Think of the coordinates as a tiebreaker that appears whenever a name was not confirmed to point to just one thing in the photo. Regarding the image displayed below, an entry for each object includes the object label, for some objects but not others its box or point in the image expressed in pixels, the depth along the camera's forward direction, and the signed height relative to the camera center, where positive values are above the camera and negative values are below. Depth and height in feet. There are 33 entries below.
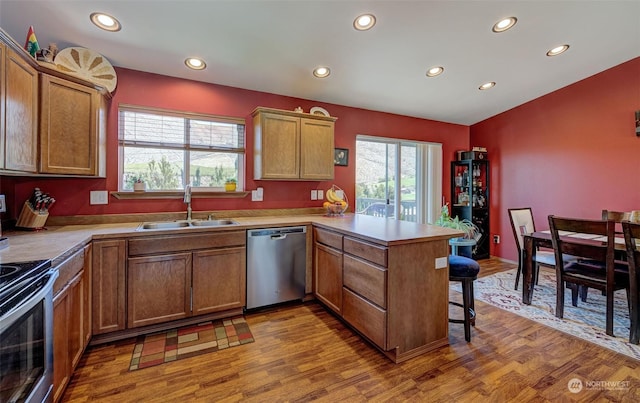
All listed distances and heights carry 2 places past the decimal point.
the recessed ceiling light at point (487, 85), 12.20 +5.10
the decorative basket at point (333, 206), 11.37 -0.15
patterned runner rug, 6.79 -3.65
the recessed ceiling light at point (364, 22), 7.58 +4.93
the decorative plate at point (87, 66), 7.72 +3.87
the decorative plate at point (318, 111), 11.81 +3.82
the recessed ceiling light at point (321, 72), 9.95 +4.65
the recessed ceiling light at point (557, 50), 10.05 +5.49
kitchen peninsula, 6.42 -1.67
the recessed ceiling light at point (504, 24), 8.30 +5.31
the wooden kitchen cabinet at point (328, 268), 8.28 -2.06
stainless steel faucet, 9.57 +0.15
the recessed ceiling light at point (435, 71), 10.54 +4.96
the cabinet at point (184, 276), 7.47 -2.06
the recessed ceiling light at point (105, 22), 6.95 +4.51
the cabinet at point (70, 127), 6.79 +1.91
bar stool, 7.33 -1.92
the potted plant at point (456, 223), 13.74 -1.03
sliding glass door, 13.87 +1.25
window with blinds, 9.34 +1.87
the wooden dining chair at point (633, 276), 7.20 -1.88
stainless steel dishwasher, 8.93 -2.04
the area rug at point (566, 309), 7.61 -3.52
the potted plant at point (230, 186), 10.47 +0.59
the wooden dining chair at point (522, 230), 10.10 -1.12
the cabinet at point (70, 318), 4.98 -2.29
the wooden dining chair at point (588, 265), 7.72 -1.97
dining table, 9.64 -1.79
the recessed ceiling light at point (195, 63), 8.98 +4.47
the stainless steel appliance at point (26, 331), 3.41 -1.74
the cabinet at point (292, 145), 10.27 +2.16
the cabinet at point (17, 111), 5.41 +1.87
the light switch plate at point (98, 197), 8.75 +0.15
